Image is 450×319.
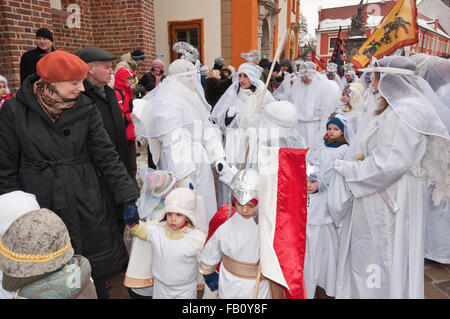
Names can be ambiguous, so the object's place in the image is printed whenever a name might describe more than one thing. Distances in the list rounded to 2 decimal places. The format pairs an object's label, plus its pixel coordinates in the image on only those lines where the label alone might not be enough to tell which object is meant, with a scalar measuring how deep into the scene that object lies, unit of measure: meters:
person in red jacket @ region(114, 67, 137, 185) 5.27
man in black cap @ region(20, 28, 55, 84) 5.26
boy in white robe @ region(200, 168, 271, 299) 2.04
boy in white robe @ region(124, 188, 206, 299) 2.42
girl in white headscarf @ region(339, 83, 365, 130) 5.14
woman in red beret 2.07
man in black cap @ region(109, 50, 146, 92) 7.33
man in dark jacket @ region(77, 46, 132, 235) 2.82
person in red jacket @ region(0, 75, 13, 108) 4.85
